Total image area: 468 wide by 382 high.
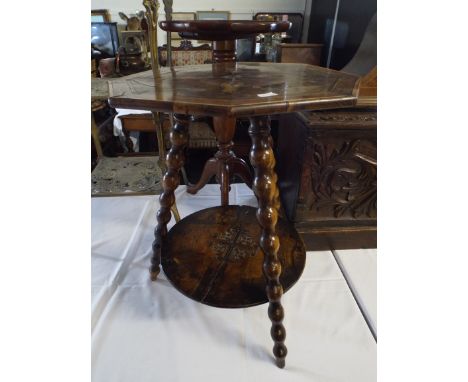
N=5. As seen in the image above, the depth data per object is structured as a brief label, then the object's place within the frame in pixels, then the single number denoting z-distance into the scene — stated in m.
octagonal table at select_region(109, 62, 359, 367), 0.52
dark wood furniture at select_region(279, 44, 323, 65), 2.11
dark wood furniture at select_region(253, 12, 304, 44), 2.67
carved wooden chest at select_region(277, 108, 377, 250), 0.90
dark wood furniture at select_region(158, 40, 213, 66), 2.38
